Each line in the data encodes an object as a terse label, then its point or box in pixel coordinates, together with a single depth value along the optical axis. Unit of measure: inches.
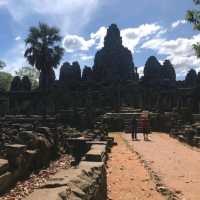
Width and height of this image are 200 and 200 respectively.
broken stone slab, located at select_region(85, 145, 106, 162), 219.5
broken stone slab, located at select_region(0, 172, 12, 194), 196.7
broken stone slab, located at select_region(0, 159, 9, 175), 201.9
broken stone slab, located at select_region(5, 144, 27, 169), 230.0
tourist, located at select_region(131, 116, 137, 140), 525.6
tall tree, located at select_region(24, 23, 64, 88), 1124.3
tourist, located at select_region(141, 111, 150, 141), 540.9
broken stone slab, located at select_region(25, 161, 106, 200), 113.2
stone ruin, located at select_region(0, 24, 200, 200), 226.2
